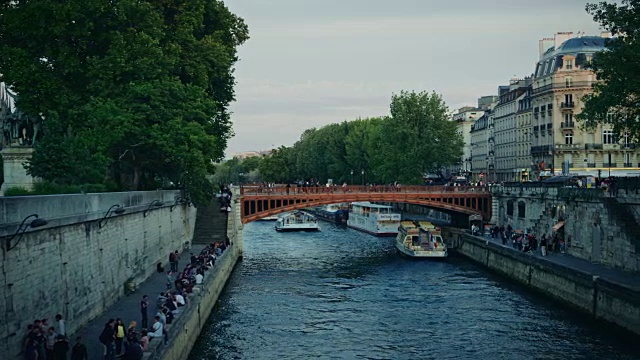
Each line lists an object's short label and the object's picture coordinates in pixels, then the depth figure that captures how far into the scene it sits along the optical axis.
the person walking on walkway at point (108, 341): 21.95
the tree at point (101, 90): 41.09
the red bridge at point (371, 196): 68.06
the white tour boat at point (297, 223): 95.25
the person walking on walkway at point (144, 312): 26.68
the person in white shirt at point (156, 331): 24.11
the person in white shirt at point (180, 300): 30.72
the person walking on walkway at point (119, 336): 22.52
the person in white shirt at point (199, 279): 36.18
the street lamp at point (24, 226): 19.86
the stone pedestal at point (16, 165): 44.53
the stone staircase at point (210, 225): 60.03
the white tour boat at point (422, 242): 62.91
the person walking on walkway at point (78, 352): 20.28
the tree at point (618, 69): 39.41
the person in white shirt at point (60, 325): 22.13
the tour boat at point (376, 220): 88.19
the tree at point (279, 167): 178.50
